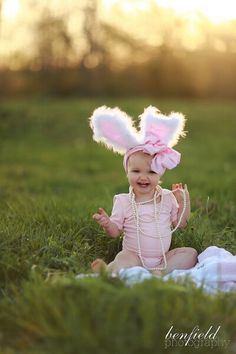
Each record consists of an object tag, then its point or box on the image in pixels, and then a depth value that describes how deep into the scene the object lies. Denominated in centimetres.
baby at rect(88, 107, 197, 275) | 413
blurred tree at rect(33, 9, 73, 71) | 1734
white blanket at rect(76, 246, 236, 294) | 342
